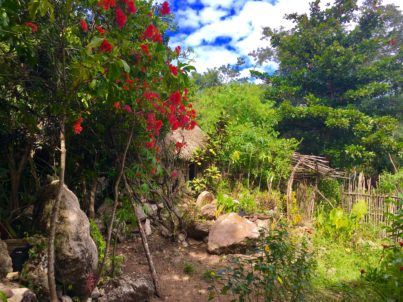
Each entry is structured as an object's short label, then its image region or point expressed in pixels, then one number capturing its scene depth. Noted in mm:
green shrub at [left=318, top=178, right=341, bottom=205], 9406
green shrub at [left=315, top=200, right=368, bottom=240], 6727
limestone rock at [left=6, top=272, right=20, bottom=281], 2814
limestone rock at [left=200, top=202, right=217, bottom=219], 6612
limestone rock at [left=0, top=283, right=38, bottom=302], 2325
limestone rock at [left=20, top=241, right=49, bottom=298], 2814
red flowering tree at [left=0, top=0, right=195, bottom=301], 2262
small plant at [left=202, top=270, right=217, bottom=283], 4426
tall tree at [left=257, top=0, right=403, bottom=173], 11594
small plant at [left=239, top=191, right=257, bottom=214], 7228
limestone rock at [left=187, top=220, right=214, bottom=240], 6094
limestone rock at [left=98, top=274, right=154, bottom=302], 3367
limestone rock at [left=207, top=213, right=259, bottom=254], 5562
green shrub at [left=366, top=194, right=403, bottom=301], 3154
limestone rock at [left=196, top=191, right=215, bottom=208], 7079
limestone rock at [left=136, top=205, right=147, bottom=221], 5667
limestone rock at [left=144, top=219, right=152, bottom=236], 5798
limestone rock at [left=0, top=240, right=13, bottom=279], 2781
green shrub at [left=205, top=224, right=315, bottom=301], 2561
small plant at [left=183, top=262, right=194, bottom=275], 4711
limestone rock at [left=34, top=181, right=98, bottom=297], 2922
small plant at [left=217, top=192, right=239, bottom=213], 6891
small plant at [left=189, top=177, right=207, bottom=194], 7594
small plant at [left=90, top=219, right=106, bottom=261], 3949
